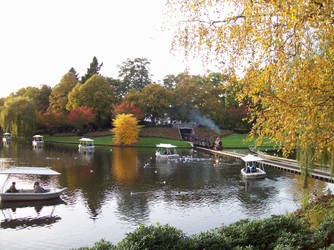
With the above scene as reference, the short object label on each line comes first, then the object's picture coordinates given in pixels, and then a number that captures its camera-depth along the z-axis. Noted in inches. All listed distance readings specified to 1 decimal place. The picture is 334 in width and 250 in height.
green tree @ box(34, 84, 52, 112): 3703.2
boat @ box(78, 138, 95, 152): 2226.6
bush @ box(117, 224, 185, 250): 311.1
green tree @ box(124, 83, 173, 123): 3152.1
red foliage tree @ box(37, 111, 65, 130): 3193.9
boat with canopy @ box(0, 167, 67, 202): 892.6
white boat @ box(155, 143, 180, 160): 1843.8
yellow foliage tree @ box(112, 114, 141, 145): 2591.0
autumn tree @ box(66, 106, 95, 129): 3014.3
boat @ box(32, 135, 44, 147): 2476.6
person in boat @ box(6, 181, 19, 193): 912.9
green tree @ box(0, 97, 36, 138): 2659.9
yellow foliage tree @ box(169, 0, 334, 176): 333.4
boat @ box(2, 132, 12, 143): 2893.7
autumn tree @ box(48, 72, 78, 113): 3471.5
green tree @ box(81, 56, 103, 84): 3969.0
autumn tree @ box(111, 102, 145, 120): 2930.6
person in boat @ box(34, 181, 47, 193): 918.7
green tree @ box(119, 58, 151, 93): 3747.5
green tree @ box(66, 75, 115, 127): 3275.1
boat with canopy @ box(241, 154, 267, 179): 1253.1
